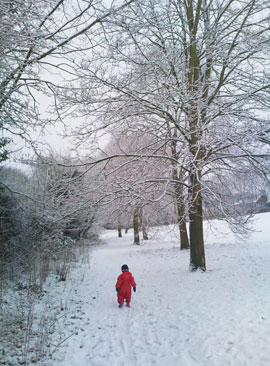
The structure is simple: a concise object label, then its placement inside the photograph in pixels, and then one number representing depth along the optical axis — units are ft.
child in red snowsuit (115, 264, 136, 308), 19.24
